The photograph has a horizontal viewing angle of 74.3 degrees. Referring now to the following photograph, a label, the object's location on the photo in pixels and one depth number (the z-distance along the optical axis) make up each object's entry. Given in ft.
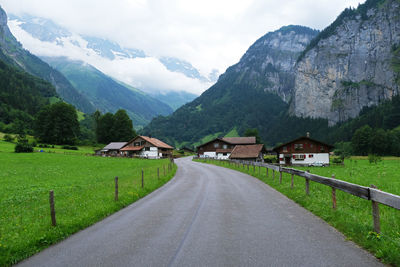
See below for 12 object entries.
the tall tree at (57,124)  288.71
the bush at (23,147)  176.96
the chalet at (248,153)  238.89
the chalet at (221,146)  315.37
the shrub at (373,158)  162.27
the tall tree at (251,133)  418.14
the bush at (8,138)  237.66
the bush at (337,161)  190.43
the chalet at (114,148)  297.31
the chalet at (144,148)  281.13
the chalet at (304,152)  212.84
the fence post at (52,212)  26.61
